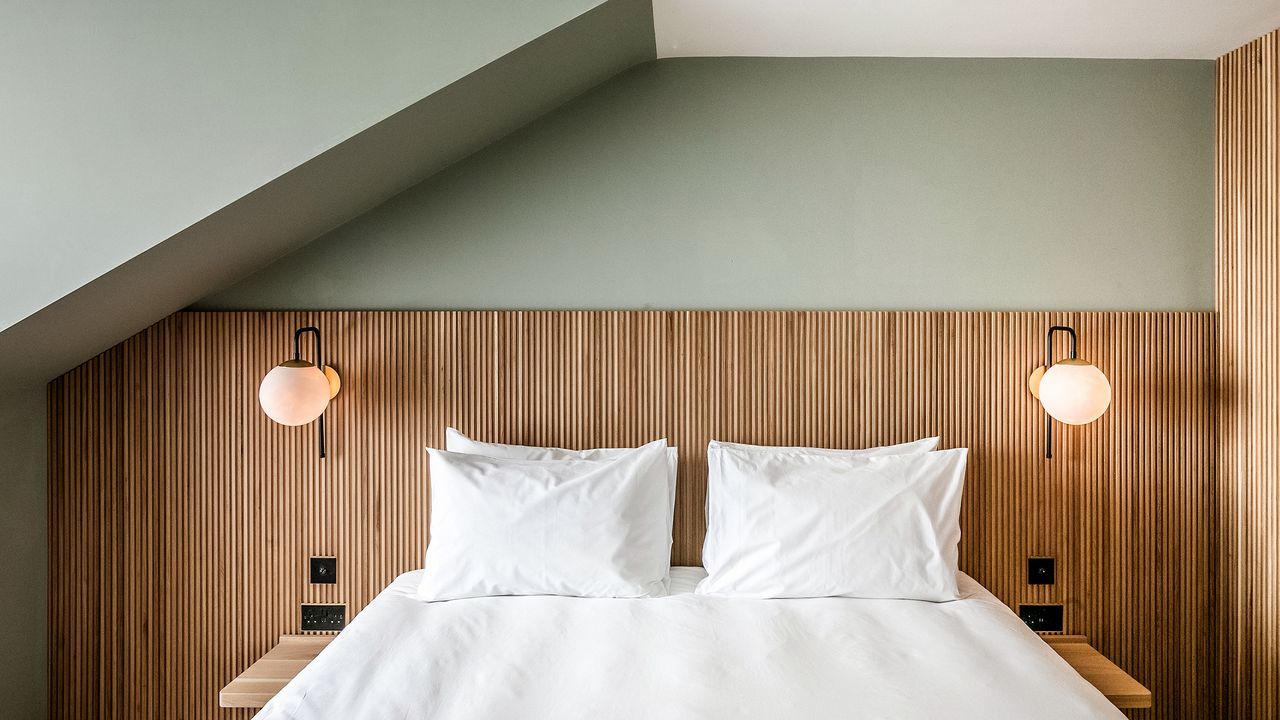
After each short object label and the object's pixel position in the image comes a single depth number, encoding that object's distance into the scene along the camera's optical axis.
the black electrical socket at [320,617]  2.44
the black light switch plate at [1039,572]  2.47
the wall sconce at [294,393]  2.16
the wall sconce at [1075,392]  2.21
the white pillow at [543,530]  2.07
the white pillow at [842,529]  2.06
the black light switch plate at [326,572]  2.44
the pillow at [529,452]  2.34
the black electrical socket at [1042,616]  2.47
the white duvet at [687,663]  1.47
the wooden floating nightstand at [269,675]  2.07
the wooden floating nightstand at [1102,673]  2.07
